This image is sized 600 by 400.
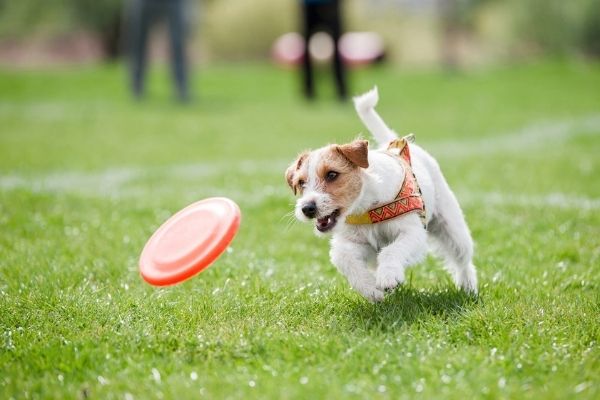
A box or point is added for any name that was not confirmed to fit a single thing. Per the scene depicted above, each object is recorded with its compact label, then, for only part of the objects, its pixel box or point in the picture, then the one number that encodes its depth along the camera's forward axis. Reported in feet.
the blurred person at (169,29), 53.16
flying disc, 14.49
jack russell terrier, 14.05
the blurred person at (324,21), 55.11
